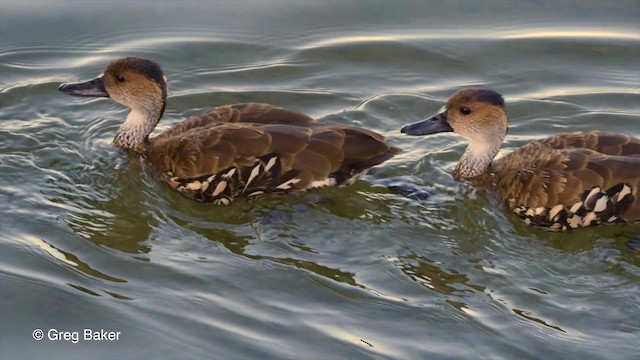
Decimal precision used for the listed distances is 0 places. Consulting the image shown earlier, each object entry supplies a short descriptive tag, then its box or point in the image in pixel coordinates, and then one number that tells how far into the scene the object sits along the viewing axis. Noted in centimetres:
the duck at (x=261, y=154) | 1881
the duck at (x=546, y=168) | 1791
